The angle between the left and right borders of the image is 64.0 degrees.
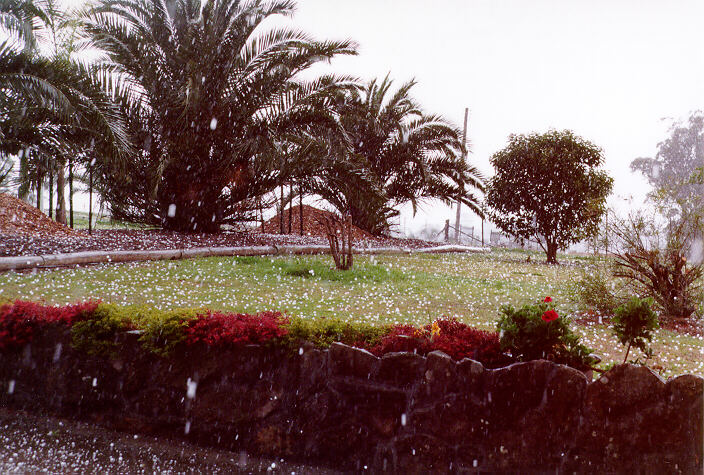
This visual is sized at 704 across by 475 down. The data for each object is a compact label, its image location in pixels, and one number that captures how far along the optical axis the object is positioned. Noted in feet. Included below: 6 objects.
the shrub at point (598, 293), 20.39
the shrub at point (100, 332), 12.41
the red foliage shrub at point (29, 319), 13.02
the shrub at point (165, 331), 11.79
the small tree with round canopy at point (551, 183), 42.04
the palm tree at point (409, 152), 46.19
